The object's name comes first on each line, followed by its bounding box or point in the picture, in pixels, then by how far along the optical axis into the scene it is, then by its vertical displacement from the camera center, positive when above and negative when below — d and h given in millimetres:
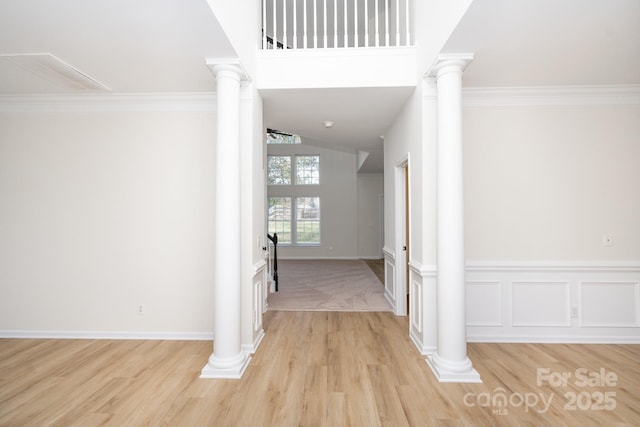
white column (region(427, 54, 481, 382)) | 2744 -41
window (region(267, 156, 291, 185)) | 10438 +1518
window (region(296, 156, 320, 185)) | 10406 +1542
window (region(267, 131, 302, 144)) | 10383 +2564
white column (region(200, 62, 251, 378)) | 2807 -78
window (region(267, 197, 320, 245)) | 10398 -57
